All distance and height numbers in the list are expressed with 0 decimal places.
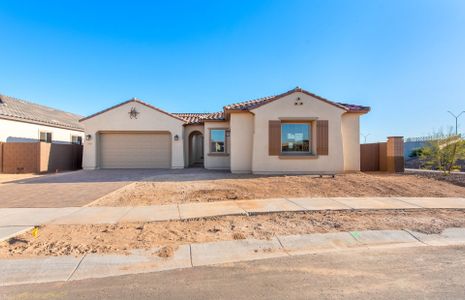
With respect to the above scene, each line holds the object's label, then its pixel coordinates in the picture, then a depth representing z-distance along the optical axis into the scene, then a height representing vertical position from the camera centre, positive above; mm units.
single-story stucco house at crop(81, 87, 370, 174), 12531 +1148
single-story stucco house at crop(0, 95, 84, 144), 15422 +2304
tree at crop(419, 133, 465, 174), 11766 +136
